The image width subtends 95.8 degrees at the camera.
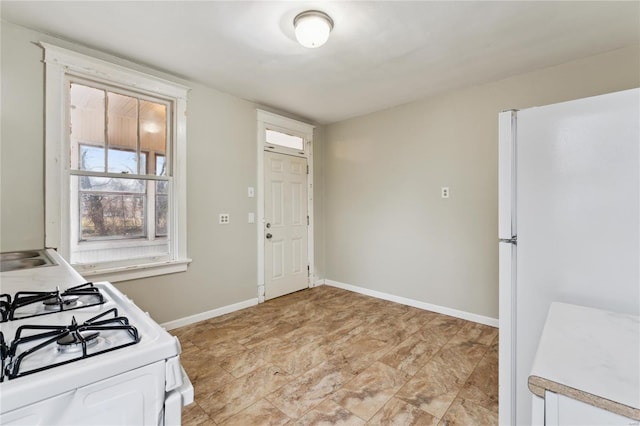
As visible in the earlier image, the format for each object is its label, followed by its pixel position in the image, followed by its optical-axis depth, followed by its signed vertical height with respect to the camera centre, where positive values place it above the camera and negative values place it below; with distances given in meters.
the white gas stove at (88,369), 0.58 -0.34
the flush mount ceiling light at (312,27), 1.92 +1.26
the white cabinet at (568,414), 0.65 -0.48
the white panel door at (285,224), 3.86 -0.15
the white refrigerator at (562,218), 1.12 -0.02
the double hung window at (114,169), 2.29 +0.40
